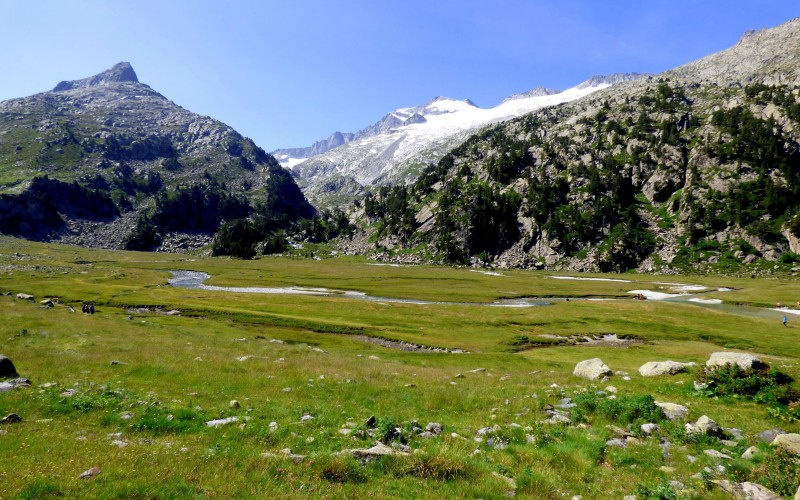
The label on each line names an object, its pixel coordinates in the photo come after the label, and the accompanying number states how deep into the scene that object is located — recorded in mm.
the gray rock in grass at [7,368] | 20080
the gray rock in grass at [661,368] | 26078
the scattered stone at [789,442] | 11844
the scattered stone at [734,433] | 14330
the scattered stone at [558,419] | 16855
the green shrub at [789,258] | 158500
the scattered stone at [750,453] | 12118
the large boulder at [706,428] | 14500
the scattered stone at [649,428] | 15039
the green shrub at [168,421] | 14539
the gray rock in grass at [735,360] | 21314
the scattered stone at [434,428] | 15455
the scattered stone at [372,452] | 11727
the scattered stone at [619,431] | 15023
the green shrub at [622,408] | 16438
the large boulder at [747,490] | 9797
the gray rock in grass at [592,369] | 27030
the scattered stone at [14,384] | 18141
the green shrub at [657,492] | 9672
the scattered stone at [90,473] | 9484
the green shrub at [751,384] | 18516
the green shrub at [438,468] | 10844
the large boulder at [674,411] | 16422
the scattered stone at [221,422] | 15158
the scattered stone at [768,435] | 14076
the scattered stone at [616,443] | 14016
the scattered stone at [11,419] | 13508
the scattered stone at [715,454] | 12614
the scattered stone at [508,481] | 10498
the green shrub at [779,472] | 10007
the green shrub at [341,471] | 10281
